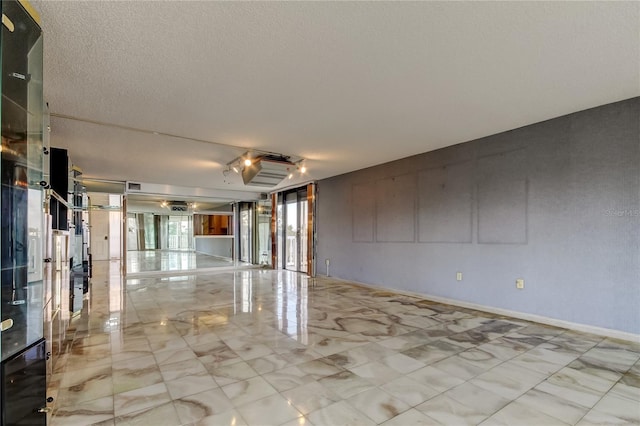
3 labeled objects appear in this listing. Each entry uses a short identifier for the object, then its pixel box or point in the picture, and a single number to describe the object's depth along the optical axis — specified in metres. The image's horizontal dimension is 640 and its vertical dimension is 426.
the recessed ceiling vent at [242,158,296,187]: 5.71
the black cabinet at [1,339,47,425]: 1.61
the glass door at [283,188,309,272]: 9.41
